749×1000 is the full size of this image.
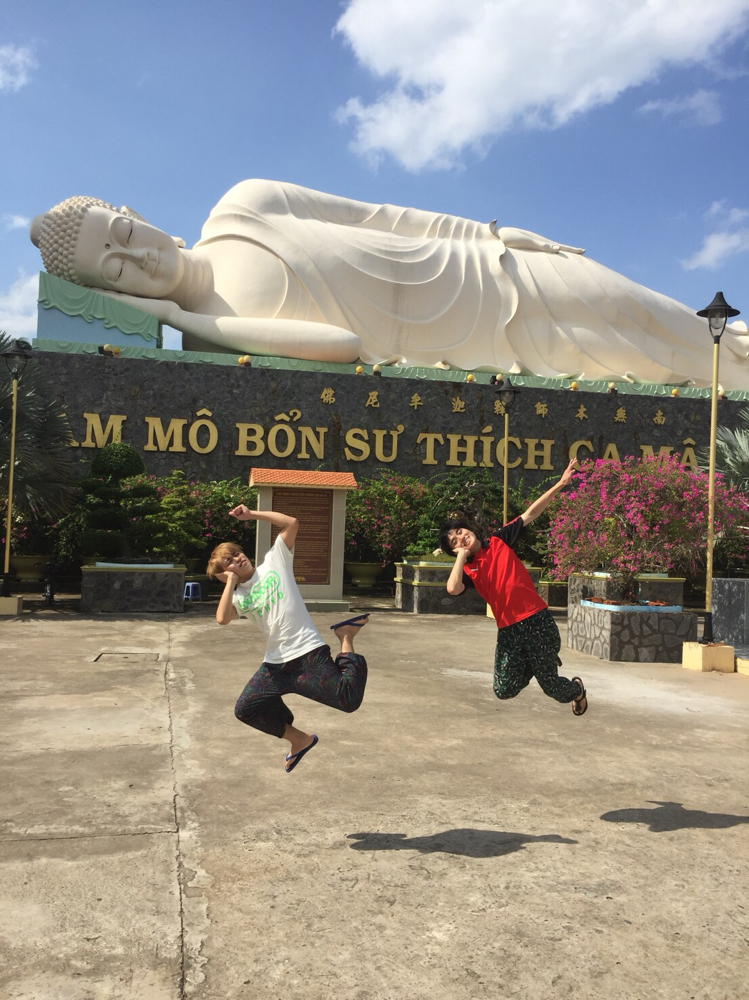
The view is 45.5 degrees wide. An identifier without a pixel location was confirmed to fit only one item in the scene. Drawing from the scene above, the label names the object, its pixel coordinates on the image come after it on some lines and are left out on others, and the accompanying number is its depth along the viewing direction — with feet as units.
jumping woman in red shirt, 12.68
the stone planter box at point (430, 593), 38.91
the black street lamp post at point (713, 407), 24.93
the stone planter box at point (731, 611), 29.91
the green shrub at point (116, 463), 37.99
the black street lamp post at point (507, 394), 38.86
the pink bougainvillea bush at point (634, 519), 27.86
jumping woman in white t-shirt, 11.06
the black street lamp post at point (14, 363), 31.76
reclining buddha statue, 48.01
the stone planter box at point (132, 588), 34.91
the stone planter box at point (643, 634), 25.86
